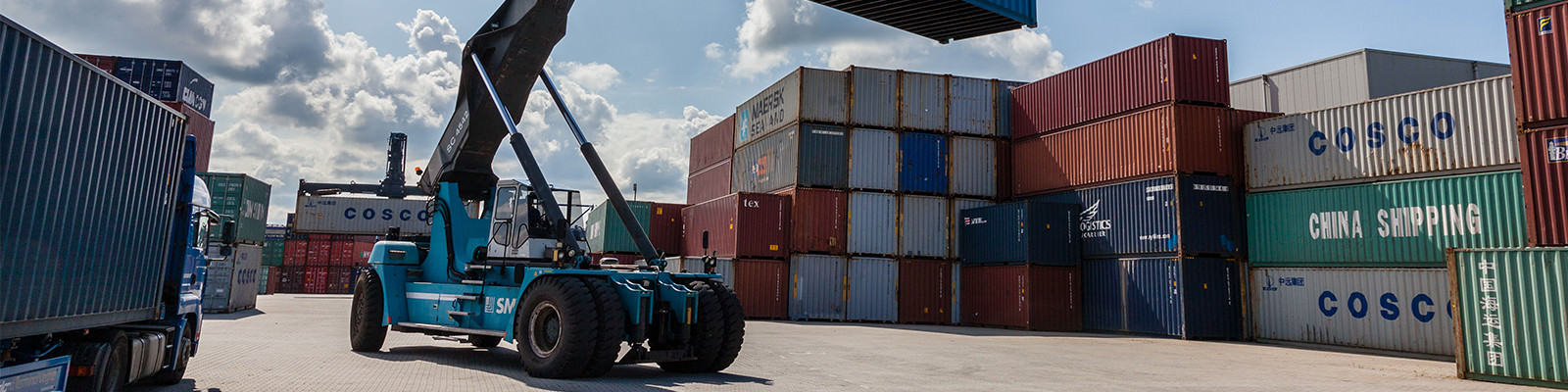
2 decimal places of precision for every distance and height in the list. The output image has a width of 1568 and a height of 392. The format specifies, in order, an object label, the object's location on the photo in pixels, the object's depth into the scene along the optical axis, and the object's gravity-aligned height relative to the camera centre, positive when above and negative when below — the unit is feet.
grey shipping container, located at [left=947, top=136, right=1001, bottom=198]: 92.02 +13.85
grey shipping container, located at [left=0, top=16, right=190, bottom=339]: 18.15 +1.99
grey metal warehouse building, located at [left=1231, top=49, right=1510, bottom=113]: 93.61 +26.14
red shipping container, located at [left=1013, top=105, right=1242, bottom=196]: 70.90 +13.40
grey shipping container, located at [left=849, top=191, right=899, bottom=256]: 89.15 +7.33
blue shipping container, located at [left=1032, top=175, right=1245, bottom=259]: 69.72 +7.11
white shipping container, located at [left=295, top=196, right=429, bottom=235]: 157.90 +11.95
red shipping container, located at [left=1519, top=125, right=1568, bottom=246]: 38.37 +5.75
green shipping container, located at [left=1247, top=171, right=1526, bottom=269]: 53.62 +6.01
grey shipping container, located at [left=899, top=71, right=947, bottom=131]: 91.50 +20.64
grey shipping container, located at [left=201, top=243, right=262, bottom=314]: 84.48 -0.49
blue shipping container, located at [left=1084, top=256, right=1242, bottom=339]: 68.74 +0.50
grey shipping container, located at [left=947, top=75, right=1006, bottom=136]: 92.32 +20.50
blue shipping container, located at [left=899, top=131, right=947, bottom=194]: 91.04 +14.03
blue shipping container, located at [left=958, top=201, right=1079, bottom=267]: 79.56 +6.10
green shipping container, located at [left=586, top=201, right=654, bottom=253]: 122.62 +7.53
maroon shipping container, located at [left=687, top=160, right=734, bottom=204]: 116.37 +15.09
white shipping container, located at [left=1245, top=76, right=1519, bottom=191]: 54.44 +11.80
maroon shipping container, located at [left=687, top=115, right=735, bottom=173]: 115.85 +20.44
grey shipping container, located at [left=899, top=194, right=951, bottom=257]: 90.17 +7.29
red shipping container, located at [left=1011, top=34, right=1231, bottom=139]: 72.02 +19.41
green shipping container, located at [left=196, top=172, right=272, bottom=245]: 106.93 +9.59
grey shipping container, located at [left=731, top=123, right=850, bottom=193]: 88.63 +14.03
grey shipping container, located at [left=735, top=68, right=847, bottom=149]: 89.51 +20.45
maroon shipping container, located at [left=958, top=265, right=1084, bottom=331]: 79.36 +0.15
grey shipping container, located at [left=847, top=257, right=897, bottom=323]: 88.07 +0.52
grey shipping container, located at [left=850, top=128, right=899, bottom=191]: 89.86 +14.03
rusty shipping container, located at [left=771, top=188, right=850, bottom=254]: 87.86 +7.33
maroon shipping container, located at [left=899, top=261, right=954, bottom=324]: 89.15 +0.40
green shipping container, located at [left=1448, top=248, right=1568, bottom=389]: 36.35 -0.09
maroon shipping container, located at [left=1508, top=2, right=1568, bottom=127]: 39.42 +11.56
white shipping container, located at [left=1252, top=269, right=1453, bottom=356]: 55.93 +0.03
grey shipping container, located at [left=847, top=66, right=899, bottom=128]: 90.48 +20.68
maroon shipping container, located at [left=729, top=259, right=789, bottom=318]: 86.58 +0.48
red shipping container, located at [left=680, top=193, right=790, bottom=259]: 86.99 +6.57
